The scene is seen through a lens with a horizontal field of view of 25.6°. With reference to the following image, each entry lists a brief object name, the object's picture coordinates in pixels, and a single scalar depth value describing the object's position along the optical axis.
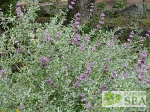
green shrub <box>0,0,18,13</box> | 7.54
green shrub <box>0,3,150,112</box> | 3.15
